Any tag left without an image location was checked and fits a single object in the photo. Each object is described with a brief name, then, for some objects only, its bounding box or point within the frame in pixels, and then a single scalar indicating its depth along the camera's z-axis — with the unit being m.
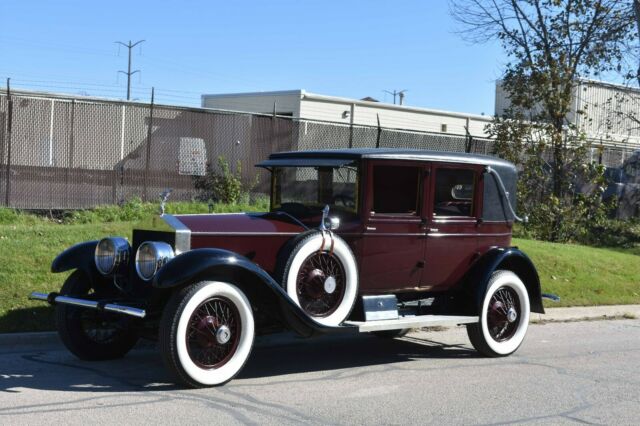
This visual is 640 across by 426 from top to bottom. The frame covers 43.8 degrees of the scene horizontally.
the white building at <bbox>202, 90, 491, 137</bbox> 23.20
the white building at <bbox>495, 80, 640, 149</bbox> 19.87
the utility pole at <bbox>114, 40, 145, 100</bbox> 62.72
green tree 17.53
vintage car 6.42
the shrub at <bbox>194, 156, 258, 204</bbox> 16.05
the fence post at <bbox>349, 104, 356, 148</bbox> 17.23
